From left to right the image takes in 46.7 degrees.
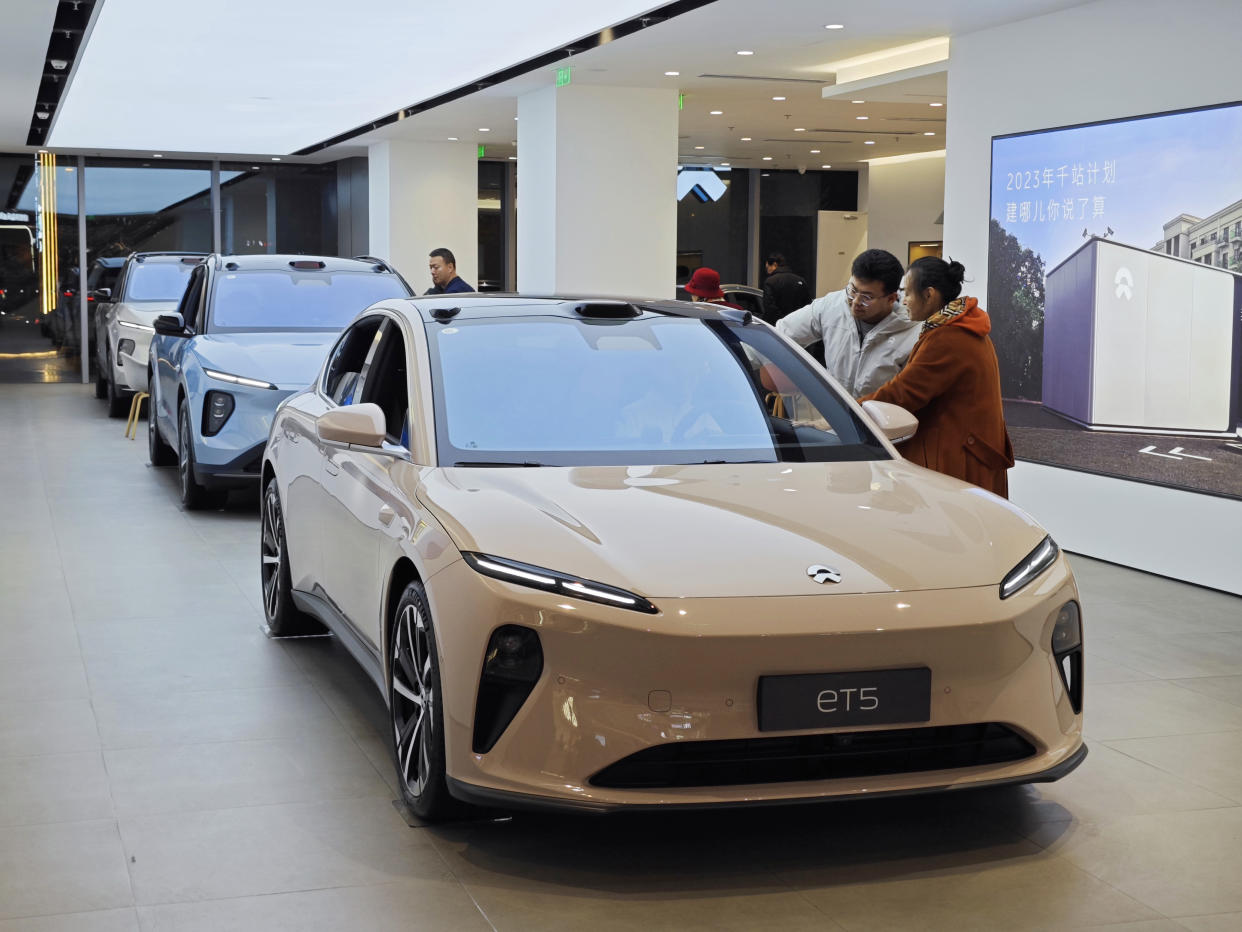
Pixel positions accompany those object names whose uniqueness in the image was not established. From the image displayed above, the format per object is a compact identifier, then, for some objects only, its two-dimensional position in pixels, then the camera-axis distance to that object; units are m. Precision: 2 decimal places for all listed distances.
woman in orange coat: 5.18
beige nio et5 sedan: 3.16
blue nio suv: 8.92
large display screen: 7.43
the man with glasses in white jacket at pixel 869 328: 5.75
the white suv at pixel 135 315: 14.63
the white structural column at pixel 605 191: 13.98
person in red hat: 9.61
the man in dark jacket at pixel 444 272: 11.48
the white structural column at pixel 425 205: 20.56
